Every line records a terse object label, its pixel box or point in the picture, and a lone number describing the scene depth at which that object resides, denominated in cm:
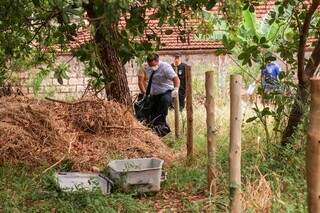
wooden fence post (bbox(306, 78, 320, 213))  527
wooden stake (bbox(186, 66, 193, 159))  1452
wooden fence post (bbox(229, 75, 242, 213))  893
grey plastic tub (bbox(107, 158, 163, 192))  1184
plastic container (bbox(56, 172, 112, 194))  1167
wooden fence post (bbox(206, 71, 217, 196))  1110
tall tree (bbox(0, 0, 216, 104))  762
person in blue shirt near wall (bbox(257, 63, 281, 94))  1319
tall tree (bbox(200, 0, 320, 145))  1236
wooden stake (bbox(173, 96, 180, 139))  1962
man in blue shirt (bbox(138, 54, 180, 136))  1991
